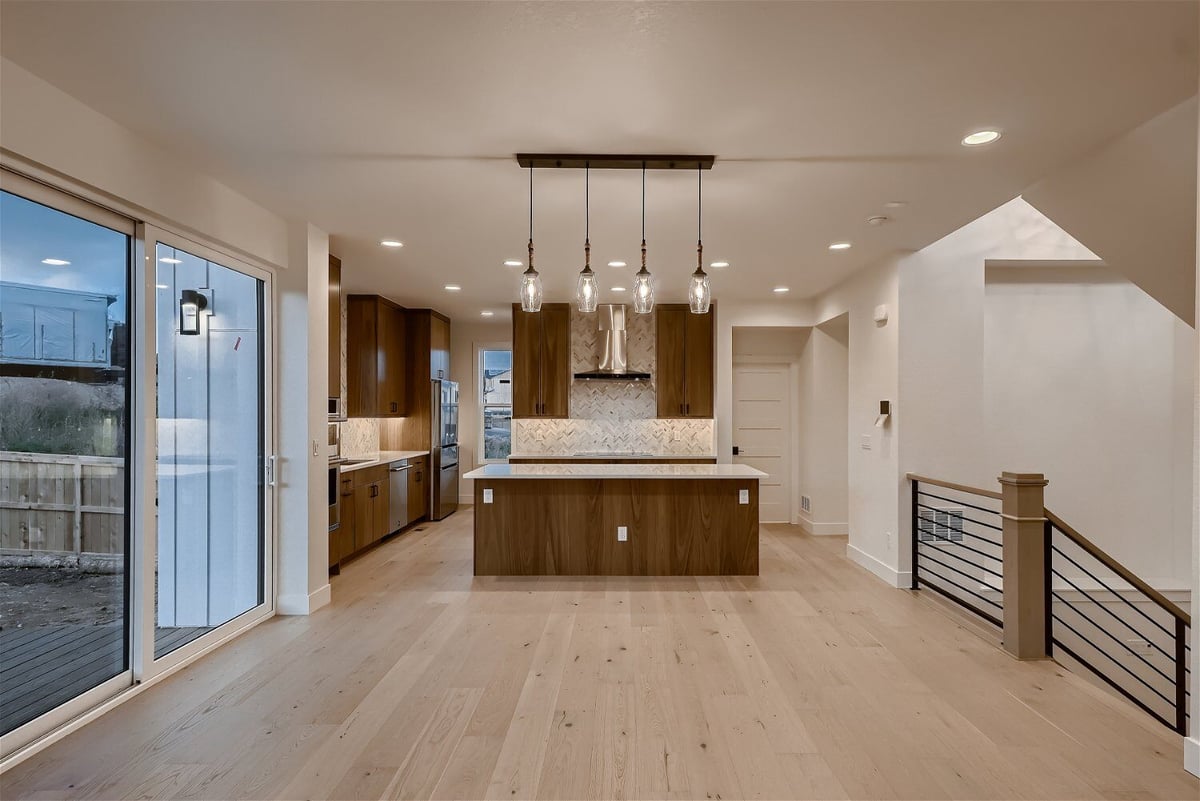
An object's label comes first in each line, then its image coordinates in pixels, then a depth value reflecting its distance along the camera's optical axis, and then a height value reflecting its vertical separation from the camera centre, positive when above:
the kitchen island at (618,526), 5.18 -1.01
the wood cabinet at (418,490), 7.13 -1.01
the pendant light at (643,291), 3.32 +0.61
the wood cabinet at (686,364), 7.21 +0.48
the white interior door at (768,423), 7.67 -0.23
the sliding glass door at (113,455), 2.45 -0.24
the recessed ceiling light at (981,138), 2.79 +1.22
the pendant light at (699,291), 3.32 +0.62
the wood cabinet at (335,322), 4.82 +0.66
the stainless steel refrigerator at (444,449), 7.54 -0.55
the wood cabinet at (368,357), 6.56 +0.52
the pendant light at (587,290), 3.23 +0.61
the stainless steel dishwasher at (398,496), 6.50 -0.98
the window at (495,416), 8.89 -0.16
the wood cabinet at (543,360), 7.28 +0.53
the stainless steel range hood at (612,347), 7.23 +0.68
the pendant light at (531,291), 3.21 +0.60
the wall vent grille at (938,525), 4.89 -0.97
